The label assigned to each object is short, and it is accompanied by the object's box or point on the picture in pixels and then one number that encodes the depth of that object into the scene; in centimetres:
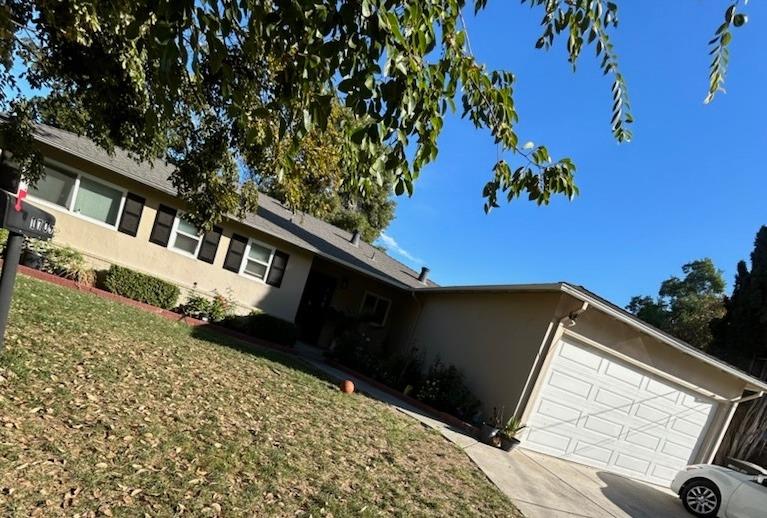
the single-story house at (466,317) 942
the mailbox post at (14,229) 373
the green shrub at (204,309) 1292
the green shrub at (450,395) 1007
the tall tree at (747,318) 1416
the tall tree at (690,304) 2533
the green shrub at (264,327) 1305
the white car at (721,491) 735
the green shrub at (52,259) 1151
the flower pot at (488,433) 870
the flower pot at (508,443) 861
